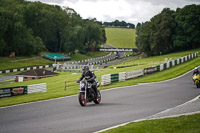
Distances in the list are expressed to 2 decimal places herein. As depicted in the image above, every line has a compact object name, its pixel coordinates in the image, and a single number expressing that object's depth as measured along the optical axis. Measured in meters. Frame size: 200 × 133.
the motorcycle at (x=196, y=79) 25.82
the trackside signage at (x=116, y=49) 125.72
